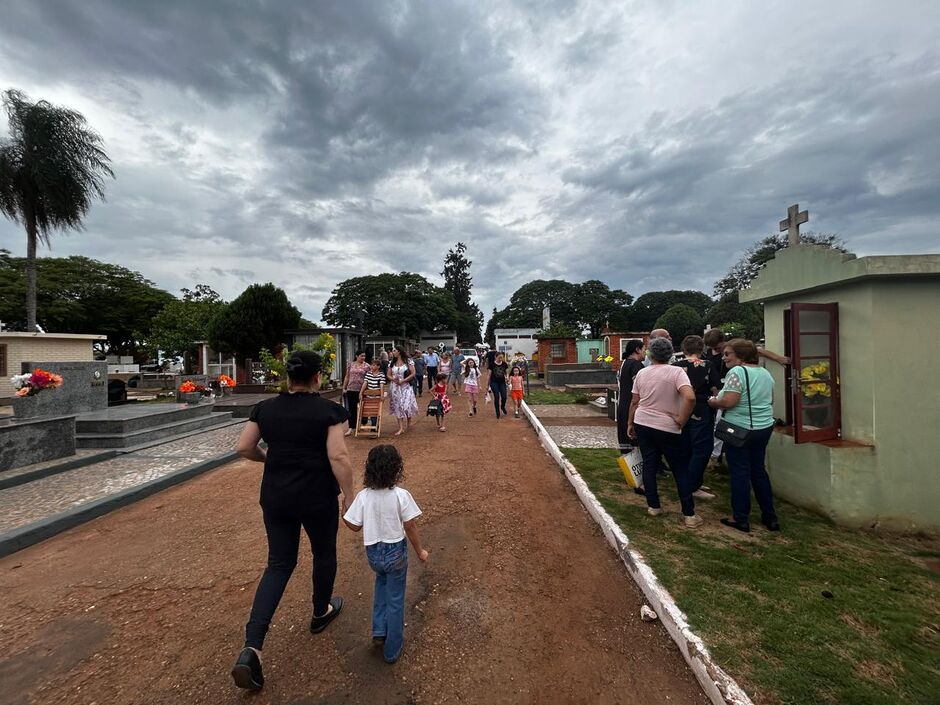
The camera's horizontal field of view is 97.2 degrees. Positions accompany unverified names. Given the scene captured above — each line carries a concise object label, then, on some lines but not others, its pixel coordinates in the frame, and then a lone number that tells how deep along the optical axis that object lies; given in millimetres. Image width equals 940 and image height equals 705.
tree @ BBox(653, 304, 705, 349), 44344
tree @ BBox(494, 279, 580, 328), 64125
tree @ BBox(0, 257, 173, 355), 26750
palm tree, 16281
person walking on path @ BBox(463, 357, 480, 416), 10742
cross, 5016
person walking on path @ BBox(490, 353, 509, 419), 9996
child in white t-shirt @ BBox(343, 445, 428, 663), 2248
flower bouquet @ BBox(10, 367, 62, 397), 7137
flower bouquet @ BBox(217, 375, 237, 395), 15580
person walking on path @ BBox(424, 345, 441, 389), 15055
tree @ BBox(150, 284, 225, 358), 26891
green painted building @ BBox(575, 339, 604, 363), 23609
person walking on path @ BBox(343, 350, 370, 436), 8367
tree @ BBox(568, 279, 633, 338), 62719
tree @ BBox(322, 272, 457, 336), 40312
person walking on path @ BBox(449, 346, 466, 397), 14602
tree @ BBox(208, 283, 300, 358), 20328
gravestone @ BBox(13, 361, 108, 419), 7410
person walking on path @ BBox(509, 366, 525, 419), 10344
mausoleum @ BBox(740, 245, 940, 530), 3754
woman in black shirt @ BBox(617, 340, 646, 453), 4996
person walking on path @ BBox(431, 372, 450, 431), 8547
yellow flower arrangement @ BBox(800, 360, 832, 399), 4203
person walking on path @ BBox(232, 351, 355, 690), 2207
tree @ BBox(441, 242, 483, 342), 58812
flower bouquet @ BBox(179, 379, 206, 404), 11055
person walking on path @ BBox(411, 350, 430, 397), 13905
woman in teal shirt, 3588
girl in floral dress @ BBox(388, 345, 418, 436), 8117
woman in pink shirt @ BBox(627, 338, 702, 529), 3621
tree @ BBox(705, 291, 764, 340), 31938
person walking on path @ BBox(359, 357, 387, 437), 8102
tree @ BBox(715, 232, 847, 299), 34156
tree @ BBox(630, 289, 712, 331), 66312
